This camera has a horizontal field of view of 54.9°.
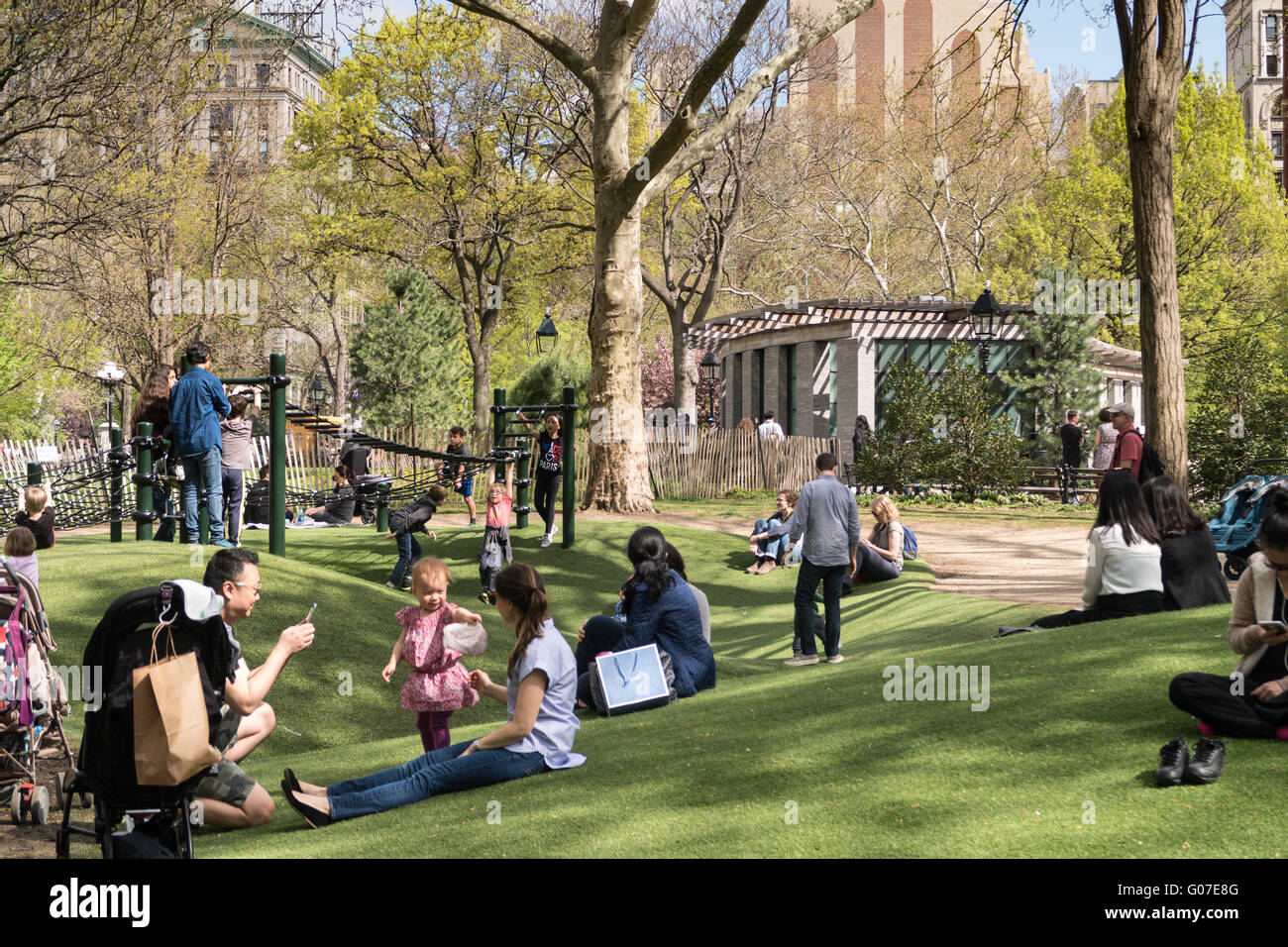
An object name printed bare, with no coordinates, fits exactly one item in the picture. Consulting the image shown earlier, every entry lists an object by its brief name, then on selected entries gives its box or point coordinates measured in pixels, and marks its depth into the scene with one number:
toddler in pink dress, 6.85
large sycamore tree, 19.56
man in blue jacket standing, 12.16
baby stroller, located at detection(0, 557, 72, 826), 5.89
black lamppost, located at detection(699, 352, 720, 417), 38.91
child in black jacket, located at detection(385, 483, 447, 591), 14.59
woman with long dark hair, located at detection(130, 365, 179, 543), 12.84
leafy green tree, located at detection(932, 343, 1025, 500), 25.91
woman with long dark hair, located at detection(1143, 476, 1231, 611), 9.04
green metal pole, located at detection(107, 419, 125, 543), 13.30
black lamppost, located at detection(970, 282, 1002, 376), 28.48
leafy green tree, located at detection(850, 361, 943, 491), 26.14
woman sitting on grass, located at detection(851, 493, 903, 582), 15.29
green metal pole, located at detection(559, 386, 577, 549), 16.31
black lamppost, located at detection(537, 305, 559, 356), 31.41
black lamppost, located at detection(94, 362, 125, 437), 28.47
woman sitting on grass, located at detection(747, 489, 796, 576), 16.88
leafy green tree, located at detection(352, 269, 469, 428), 42.22
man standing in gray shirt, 10.91
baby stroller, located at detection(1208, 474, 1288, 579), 14.41
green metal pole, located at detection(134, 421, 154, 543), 12.65
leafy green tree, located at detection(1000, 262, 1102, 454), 31.77
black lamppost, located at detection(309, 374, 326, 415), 51.74
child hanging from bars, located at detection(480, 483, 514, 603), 14.38
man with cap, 13.45
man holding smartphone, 5.01
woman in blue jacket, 8.36
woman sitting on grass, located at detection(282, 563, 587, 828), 6.01
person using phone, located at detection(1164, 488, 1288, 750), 5.57
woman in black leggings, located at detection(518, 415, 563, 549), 16.75
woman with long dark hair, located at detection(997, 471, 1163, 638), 8.66
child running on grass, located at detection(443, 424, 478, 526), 19.23
